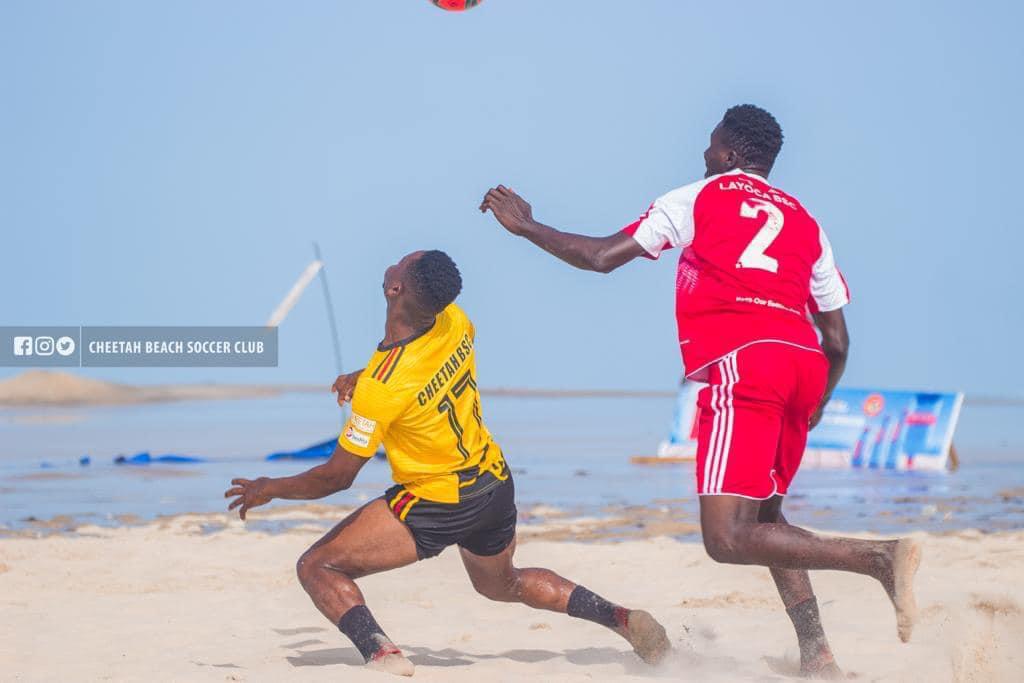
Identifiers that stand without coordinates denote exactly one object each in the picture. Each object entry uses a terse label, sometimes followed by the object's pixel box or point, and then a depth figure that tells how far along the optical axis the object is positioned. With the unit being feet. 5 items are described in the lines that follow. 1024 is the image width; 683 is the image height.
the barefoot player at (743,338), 30.14
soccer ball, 51.39
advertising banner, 109.60
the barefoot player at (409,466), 33.83
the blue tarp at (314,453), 115.55
